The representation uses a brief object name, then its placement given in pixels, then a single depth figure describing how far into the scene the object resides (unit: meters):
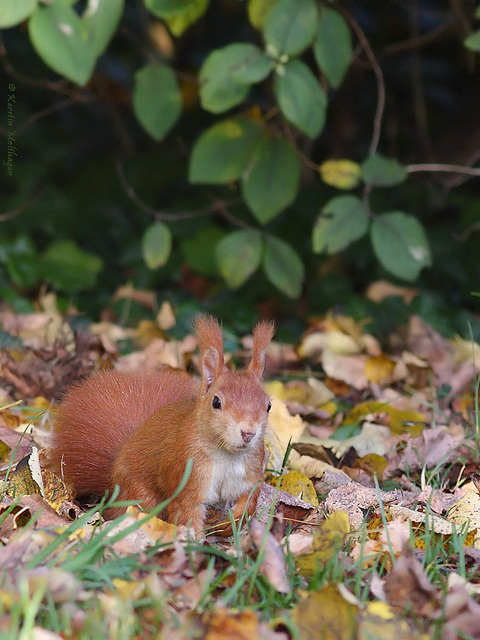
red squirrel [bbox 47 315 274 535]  3.53
